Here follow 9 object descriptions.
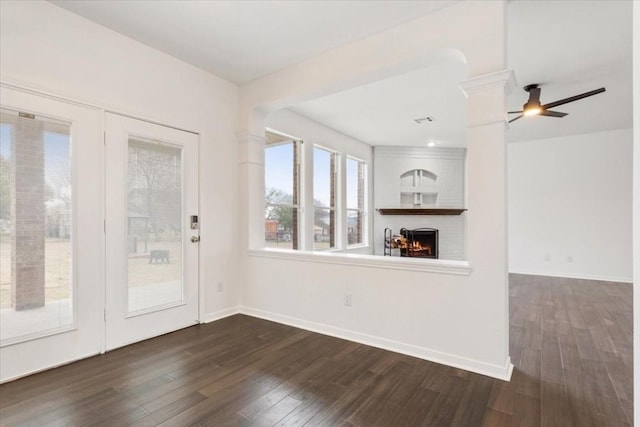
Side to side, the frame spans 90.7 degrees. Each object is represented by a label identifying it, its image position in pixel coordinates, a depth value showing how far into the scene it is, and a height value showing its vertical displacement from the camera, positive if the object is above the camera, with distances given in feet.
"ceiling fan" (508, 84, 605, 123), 11.75 +3.99
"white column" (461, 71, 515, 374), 7.26 +0.59
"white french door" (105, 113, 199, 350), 8.91 -0.43
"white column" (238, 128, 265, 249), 12.26 +1.00
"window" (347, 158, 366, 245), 21.71 +1.01
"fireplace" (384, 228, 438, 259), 23.47 -2.05
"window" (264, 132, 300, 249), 15.65 +1.20
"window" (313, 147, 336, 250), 18.31 +0.97
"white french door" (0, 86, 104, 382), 7.17 -0.41
